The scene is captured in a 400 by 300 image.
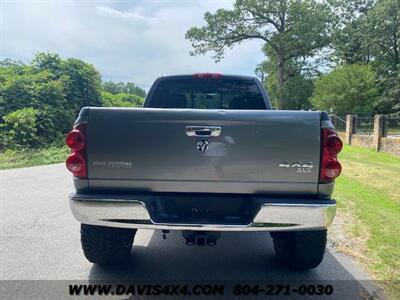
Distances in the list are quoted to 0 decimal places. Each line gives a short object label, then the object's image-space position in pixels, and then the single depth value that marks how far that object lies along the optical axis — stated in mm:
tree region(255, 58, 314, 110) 43875
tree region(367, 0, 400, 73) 37656
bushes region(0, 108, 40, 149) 14797
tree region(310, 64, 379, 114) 29719
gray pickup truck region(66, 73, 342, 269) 2889
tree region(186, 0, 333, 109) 36188
